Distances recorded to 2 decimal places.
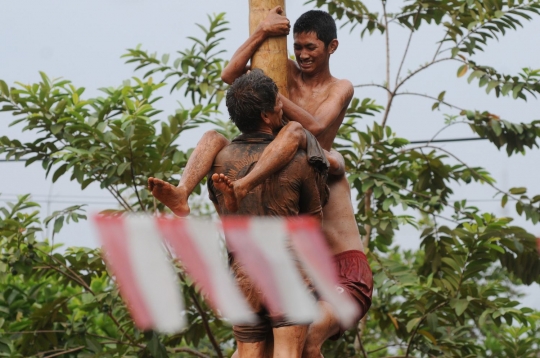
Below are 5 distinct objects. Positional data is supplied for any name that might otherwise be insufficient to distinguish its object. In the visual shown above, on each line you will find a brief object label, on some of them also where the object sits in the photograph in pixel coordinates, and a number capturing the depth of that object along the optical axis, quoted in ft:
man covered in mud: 35.45
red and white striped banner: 34.27
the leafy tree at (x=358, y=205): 57.31
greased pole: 38.24
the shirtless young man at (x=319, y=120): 36.37
